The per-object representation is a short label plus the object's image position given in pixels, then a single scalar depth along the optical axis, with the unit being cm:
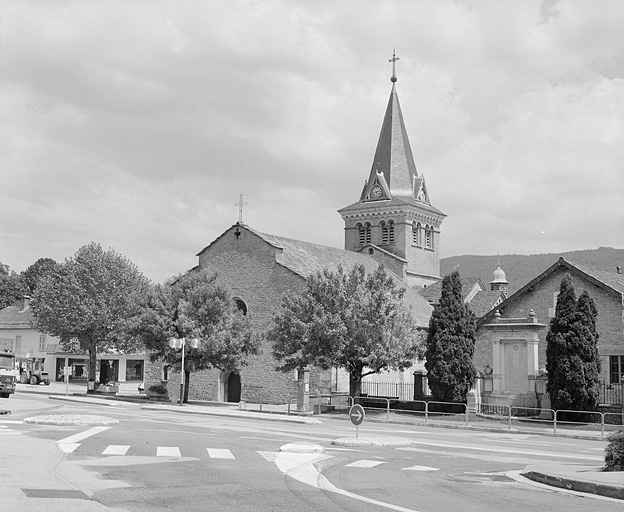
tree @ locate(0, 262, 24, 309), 9906
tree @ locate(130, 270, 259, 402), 4472
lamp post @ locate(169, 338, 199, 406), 4059
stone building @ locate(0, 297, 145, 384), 7881
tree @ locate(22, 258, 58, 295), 10087
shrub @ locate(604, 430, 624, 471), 1463
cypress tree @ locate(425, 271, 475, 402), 3862
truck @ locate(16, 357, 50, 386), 6700
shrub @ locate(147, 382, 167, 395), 5403
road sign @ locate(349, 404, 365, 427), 2073
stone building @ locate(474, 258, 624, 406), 3591
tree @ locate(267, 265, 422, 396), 3891
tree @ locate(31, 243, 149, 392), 5631
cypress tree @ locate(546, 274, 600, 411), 3322
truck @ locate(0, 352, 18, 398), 4000
